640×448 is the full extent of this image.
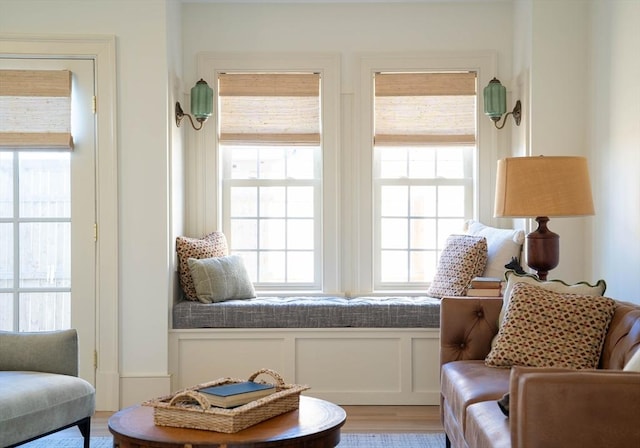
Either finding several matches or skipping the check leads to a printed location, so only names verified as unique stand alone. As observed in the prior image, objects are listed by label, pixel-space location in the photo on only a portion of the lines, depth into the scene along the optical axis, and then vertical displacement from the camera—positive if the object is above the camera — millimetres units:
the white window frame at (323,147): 5363 +374
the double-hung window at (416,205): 5492 +3
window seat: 4875 -829
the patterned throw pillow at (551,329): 3223 -490
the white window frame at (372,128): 5355 +466
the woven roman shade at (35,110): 4781 +545
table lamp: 3758 +82
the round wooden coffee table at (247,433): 2613 -738
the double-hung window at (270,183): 5391 +146
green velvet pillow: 4965 -445
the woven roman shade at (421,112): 5375 +602
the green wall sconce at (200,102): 5145 +635
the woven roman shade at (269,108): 5379 +626
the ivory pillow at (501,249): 4934 -255
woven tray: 2713 -687
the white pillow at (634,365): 2301 -442
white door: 4820 -146
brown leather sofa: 2188 -565
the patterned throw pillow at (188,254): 5043 -296
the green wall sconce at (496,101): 5117 +643
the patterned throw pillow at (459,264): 4980 -354
